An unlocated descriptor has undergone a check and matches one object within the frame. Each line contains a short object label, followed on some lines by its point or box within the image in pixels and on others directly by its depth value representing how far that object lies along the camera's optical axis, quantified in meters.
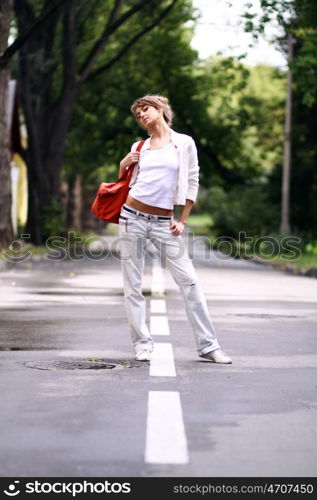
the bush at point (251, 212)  39.25
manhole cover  8.50
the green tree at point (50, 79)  33.53
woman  8.75
